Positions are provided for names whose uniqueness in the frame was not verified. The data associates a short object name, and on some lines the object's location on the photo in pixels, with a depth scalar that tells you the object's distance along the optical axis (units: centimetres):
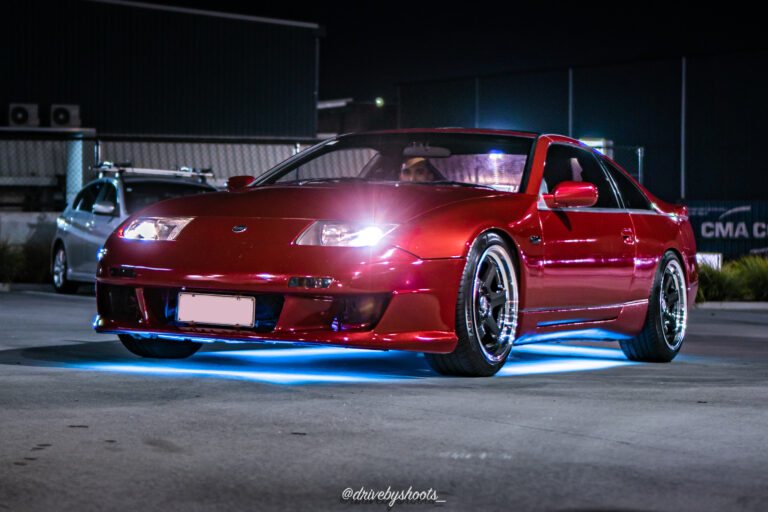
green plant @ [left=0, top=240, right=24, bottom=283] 1797
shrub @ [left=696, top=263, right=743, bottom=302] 1761
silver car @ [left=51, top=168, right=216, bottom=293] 1554
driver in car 800
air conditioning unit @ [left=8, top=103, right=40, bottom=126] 3700
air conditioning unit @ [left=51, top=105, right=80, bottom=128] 3794
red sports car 662
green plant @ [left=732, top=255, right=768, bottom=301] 1795
